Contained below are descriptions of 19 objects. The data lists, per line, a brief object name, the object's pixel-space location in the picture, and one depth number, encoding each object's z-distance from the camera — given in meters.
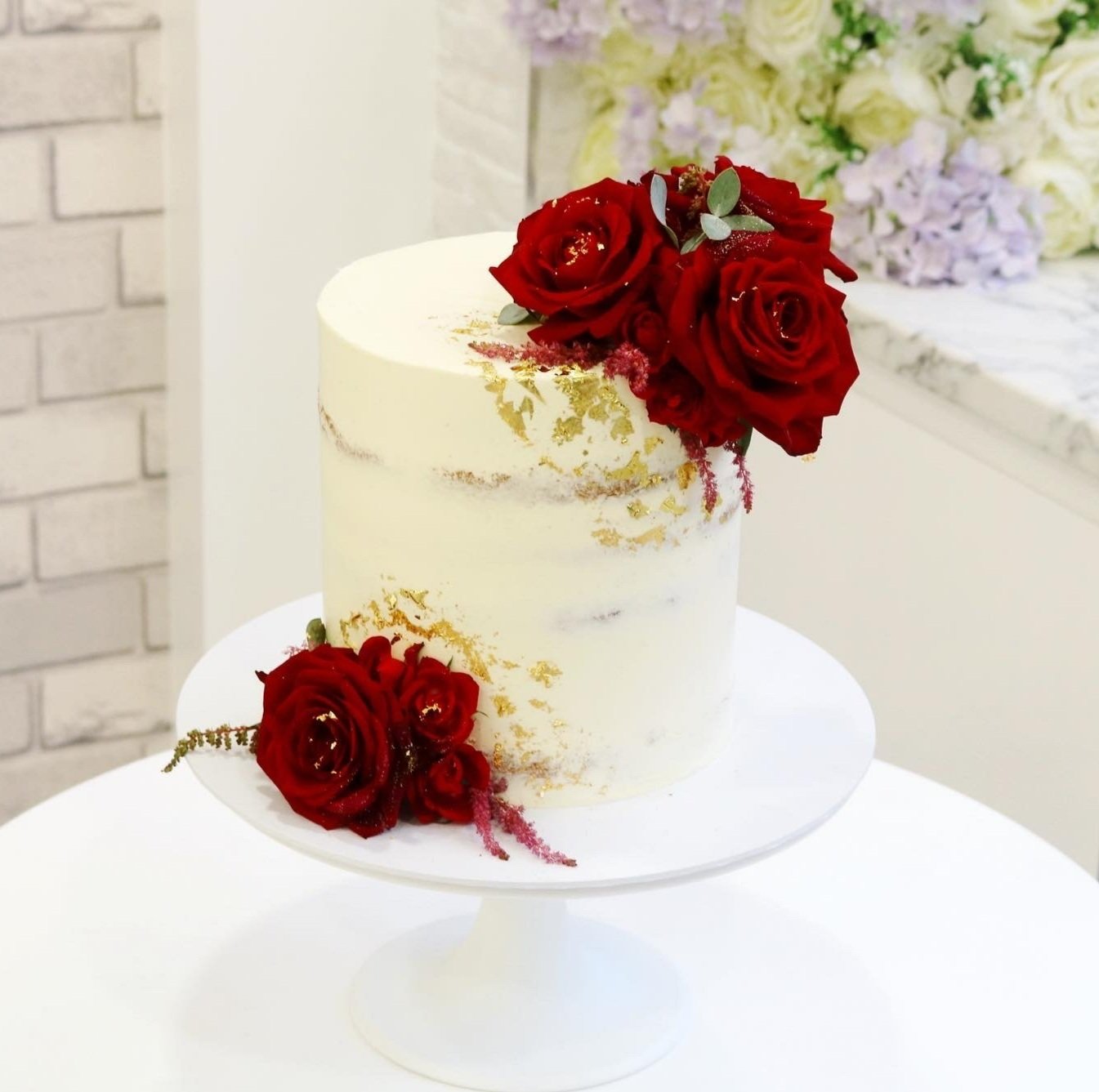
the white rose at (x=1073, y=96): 1.91
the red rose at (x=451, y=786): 0.96
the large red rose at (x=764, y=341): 0.88
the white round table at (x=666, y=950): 1.10
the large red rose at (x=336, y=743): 0.94
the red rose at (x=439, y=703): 0.95
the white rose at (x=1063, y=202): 1.95
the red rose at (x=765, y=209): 0.96
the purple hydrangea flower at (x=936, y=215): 1.92
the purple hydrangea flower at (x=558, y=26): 1.96
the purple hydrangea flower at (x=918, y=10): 1.87
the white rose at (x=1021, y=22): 1.88
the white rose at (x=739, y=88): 2.00
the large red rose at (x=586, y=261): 0.91
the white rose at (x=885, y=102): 1.91
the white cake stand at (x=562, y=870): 0.95
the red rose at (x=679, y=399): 0.92
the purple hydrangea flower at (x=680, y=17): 1.92
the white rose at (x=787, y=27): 1.88
